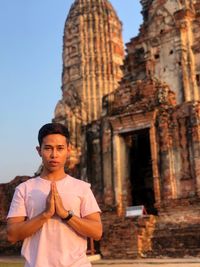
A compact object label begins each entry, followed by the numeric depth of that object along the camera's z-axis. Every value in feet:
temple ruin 45.93
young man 7.90
